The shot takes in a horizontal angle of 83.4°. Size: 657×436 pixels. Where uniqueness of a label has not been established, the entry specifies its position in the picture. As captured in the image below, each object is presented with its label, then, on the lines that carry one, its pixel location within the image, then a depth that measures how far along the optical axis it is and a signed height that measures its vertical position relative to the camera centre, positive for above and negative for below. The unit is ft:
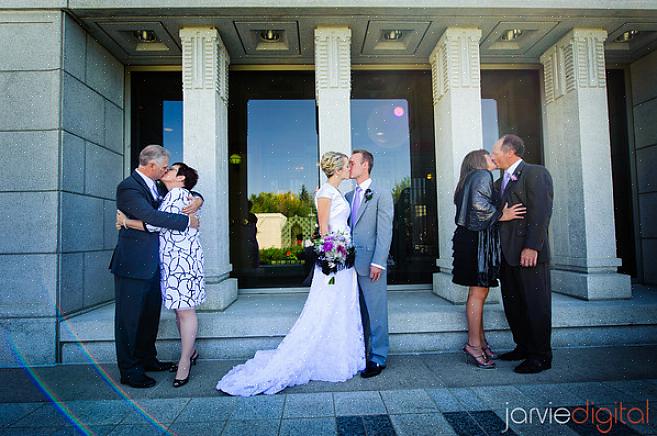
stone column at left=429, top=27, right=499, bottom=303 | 16.55 +5.18
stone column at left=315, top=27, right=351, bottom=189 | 16.28 +6.54
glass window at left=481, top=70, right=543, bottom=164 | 21.45 +7.17
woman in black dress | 12.10 -0.25
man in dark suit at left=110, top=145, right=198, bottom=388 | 11.35 -0.76
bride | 11.64 -3.13
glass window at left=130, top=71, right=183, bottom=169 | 20.35 +6.99
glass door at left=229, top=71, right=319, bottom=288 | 20.62 +3.32
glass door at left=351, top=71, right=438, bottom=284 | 20.79 +4.70
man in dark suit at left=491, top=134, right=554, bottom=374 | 12.14 -0.83
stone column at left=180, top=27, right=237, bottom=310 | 15.99 +4.48
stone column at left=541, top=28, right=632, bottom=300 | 16.58 +2.51
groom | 12.18 -0.73
